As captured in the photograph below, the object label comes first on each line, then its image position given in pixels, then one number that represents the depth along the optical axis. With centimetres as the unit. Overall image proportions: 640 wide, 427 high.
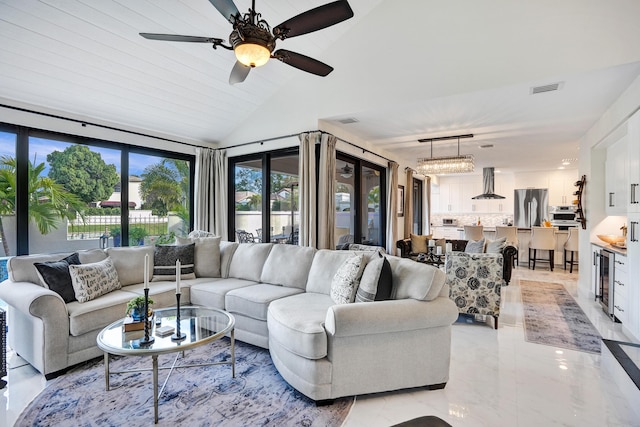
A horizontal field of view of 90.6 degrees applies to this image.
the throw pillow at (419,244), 634
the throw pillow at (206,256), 399
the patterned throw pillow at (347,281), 255
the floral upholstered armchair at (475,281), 354
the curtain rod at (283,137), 477
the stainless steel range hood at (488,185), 917
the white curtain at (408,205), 733
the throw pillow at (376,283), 239
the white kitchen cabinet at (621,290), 336
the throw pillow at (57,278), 277
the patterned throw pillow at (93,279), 287
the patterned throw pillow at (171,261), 378
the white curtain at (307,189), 447
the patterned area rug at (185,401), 198
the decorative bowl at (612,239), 418
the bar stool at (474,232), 787
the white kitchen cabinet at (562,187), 855
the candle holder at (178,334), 219
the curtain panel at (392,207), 636
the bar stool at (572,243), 706
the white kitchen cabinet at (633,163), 304
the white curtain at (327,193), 445
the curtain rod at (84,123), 351
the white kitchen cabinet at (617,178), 364
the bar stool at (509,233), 750
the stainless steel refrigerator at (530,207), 886
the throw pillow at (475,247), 534
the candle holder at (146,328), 212
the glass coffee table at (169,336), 201
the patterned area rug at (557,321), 318
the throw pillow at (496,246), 527
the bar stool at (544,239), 717
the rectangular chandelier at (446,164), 554
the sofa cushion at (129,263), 353
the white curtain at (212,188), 551
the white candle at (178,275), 223
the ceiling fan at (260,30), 209
